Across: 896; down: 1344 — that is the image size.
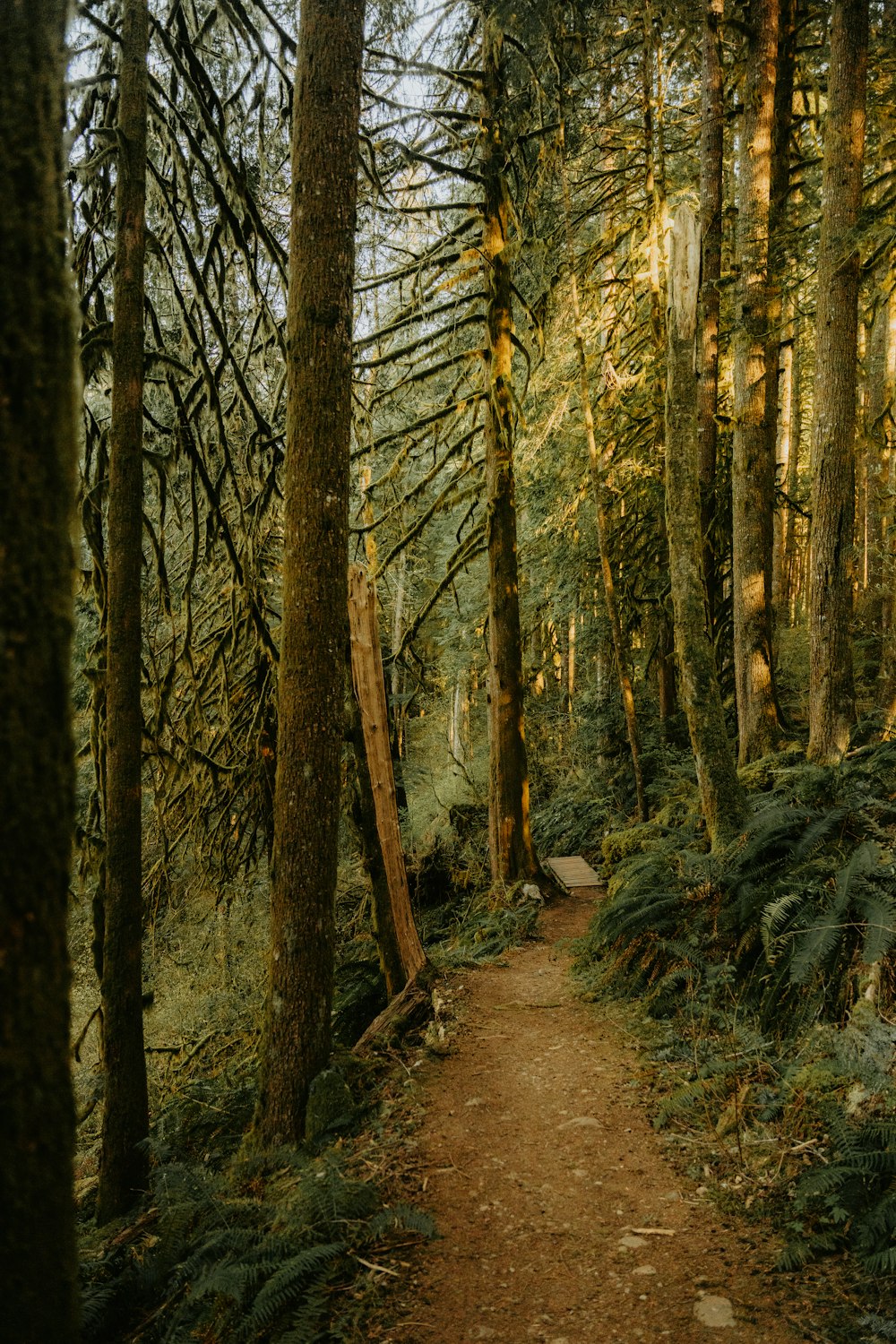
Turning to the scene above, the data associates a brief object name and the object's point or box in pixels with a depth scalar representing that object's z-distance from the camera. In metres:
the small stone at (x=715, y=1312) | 2.84
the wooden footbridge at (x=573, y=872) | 10.97
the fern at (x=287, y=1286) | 2.95
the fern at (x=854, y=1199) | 2.98
